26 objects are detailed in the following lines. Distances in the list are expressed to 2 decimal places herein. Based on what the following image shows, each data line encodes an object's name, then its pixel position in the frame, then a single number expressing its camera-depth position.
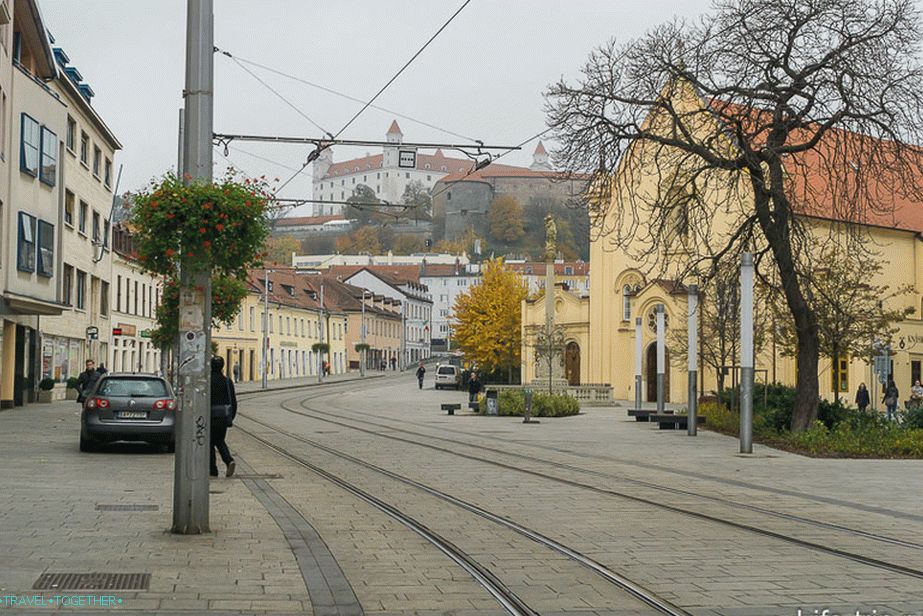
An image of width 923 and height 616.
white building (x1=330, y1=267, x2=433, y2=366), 146.38
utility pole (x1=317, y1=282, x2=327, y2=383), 86.11
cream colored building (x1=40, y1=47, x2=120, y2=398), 46.34
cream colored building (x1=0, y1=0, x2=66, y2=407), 36.44
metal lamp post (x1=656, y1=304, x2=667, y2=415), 36.09
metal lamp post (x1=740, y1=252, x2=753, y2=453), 24.27
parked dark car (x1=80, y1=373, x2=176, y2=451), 22.02
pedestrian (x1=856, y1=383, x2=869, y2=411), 45.50
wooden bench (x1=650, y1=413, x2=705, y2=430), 34.46
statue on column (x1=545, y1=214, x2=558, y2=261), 62.25
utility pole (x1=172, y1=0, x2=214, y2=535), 11.33
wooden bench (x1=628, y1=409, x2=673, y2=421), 39.34
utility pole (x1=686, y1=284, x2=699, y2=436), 30.27
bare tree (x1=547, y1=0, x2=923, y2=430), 25.53
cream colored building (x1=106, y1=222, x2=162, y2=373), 60.84
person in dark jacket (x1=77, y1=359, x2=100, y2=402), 38.28
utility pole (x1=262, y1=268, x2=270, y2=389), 71.88
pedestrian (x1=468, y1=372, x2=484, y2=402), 51.82
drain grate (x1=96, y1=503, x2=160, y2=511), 13.55
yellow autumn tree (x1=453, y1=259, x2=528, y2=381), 73.81
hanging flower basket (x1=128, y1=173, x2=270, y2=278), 11.09
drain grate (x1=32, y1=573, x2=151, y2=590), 8.60
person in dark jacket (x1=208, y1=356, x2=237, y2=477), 16.89
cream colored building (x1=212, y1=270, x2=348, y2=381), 87.81
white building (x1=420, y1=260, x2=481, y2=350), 166.12
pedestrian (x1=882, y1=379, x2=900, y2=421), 44.47
